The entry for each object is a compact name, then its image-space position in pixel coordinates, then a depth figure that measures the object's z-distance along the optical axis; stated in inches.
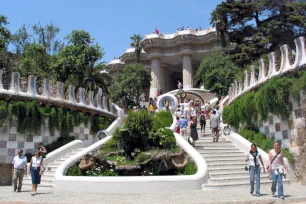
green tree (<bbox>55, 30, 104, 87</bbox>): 1167.6
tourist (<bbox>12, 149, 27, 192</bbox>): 443.5
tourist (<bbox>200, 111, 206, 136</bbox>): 735.1
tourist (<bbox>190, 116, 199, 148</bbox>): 608.1
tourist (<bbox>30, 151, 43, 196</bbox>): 413.4
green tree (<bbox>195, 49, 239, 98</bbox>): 1270.9
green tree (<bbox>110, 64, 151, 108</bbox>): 1445.6
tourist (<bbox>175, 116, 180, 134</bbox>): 727.7
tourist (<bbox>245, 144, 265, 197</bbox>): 374.3
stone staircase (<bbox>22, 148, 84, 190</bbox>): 499.8
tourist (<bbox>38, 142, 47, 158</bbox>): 587.5
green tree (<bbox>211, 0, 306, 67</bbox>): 1169.4
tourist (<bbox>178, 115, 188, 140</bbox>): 684.1
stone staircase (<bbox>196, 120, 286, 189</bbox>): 466.9
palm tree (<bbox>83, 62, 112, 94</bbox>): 1137.4
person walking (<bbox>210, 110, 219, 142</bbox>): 667.4
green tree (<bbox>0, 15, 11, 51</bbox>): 1063.6
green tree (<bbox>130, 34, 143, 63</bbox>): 2087.8
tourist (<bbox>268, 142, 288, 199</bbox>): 349.1
